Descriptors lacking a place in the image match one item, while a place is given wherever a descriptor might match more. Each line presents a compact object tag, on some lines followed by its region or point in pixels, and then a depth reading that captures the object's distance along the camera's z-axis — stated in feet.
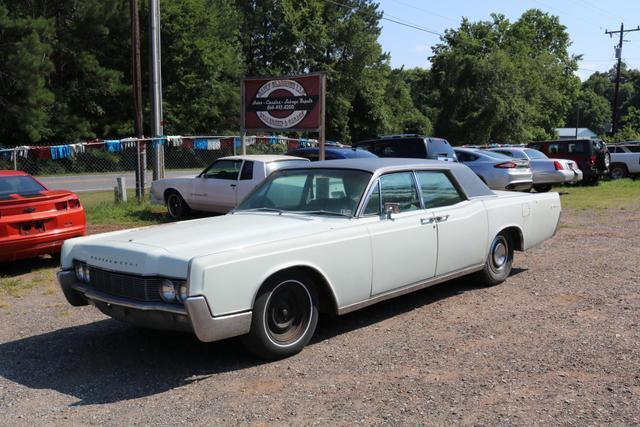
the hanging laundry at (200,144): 62.80
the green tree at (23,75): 107.65
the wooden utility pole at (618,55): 151.02
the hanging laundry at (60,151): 53.47
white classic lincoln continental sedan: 14.51
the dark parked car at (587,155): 72.90
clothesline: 51.32
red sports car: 25.58
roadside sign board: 45.21
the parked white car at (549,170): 62.18
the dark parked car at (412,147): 51.88
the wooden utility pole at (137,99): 52.47
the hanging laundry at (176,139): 55.16
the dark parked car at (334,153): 46.34
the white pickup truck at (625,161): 81.92
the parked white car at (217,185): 39.75
